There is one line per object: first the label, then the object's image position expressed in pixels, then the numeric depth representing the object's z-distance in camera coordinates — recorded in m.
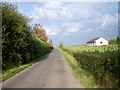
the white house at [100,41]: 74.31
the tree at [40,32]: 71.92
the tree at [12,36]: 14.93
